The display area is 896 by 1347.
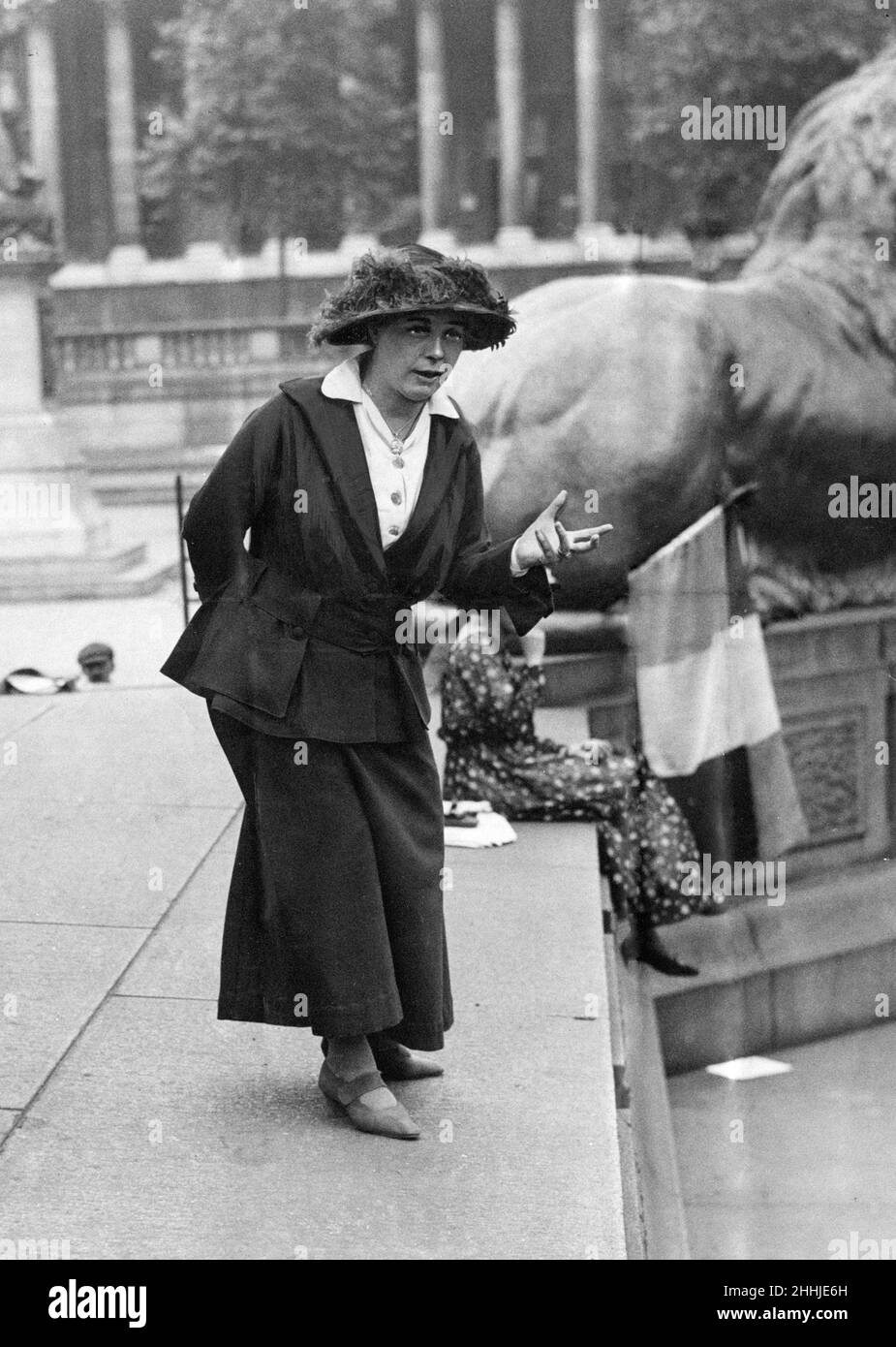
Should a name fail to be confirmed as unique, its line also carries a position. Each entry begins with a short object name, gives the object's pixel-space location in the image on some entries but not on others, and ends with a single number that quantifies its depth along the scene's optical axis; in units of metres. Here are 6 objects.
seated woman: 6.52
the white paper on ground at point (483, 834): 6.48
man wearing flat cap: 10.26
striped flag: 8.29
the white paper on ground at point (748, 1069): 8.12
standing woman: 3.78
